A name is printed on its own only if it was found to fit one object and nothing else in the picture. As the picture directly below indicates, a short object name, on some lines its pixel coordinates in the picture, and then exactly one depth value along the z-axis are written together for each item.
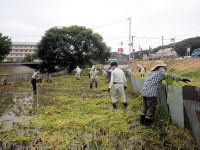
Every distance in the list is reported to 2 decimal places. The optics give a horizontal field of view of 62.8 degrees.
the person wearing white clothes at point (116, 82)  5.63
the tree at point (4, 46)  32.82
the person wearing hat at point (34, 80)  9.80
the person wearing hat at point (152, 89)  4.30
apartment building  82.91
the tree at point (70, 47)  31.58
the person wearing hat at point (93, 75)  11.28
